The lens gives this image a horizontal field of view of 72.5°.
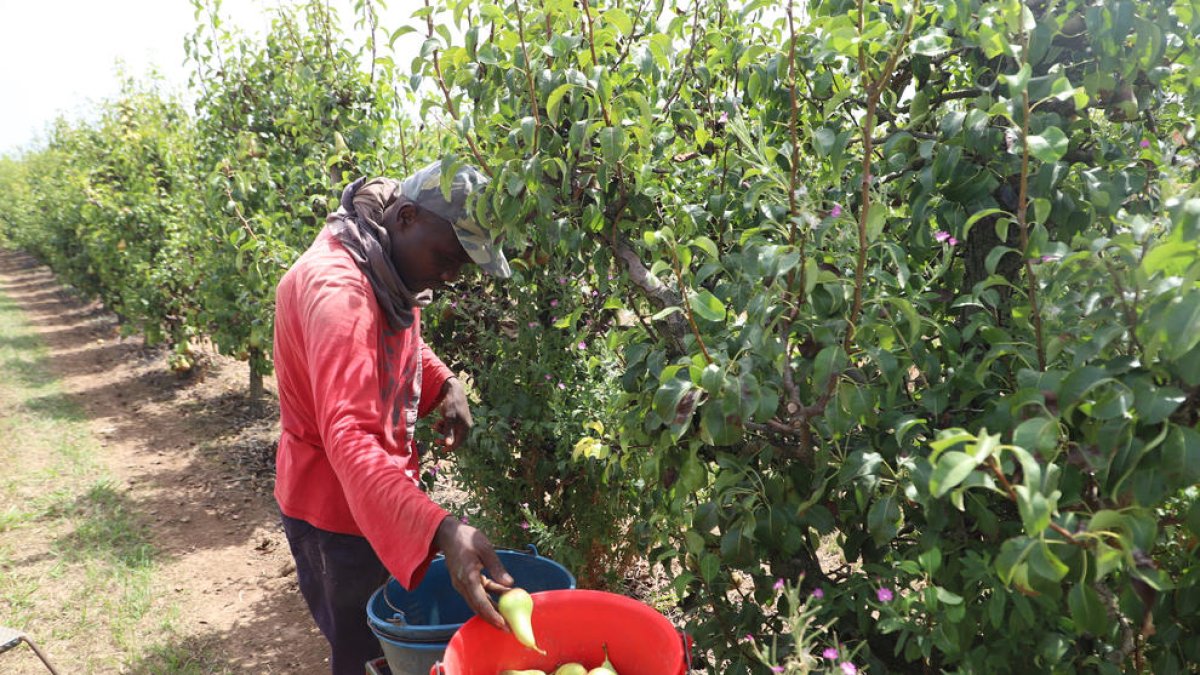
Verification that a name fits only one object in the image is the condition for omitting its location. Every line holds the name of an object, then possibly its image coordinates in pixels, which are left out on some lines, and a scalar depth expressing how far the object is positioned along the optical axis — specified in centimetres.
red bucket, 156
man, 158
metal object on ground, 223
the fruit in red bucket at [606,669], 151
